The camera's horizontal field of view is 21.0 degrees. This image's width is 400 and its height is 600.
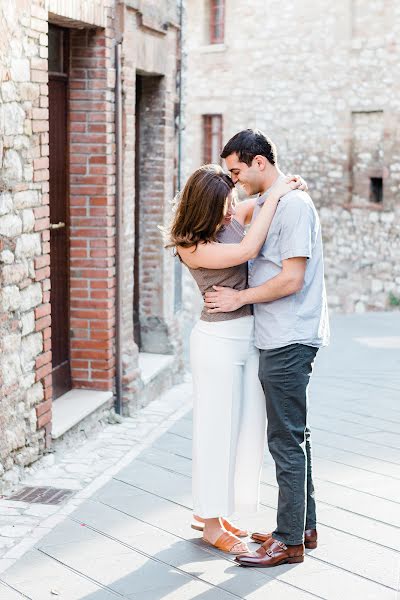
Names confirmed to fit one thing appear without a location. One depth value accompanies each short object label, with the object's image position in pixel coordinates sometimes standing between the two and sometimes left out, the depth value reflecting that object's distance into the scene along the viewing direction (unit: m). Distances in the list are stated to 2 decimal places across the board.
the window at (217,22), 22.17
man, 4.51
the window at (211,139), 22.84
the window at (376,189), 20.42
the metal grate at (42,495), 5.59
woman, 4.61
